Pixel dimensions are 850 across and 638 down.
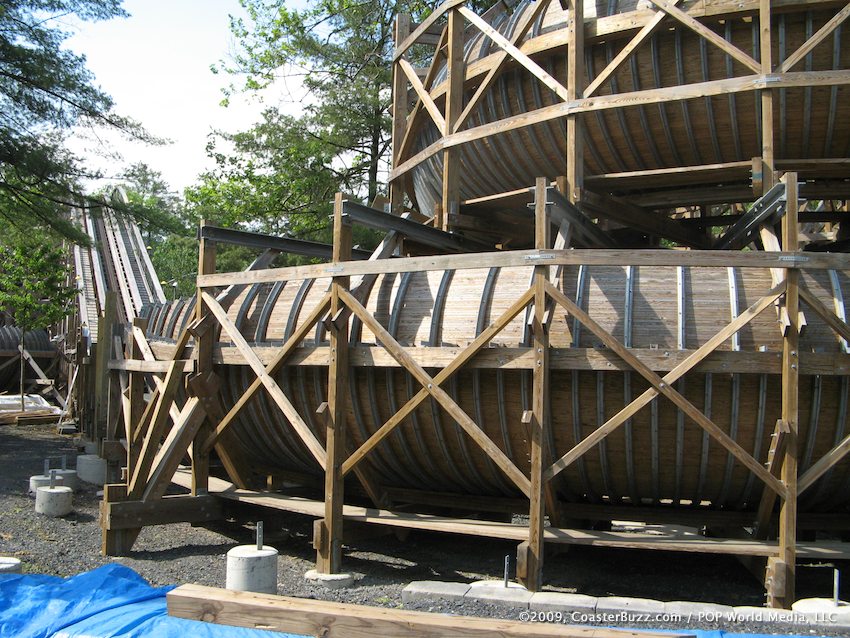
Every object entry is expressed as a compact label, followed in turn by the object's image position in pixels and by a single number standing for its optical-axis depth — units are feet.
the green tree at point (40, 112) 63.31
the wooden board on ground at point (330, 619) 19.99
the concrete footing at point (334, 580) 29.43
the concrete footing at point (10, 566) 27.09
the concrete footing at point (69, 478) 47.29
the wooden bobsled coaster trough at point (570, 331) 27.25
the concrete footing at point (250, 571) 27.02
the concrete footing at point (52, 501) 40.75
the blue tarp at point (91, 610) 21.75
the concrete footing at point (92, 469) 51.98
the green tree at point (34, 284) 96.68
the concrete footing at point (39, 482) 45.27
